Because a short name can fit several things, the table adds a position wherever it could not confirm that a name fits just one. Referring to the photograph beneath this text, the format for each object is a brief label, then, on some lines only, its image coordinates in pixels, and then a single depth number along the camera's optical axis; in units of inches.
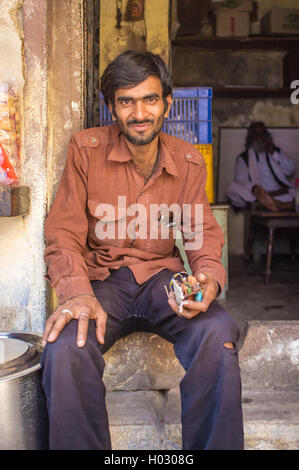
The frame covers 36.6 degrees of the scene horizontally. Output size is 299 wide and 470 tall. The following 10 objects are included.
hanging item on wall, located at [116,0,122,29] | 175.8
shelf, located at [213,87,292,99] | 254.1
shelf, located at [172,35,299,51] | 246.5
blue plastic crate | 121.3
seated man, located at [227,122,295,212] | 246.0
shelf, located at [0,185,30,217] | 70.1
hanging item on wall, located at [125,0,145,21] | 175.3
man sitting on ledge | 58.9
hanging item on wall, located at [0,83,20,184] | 76.1
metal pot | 57.9
